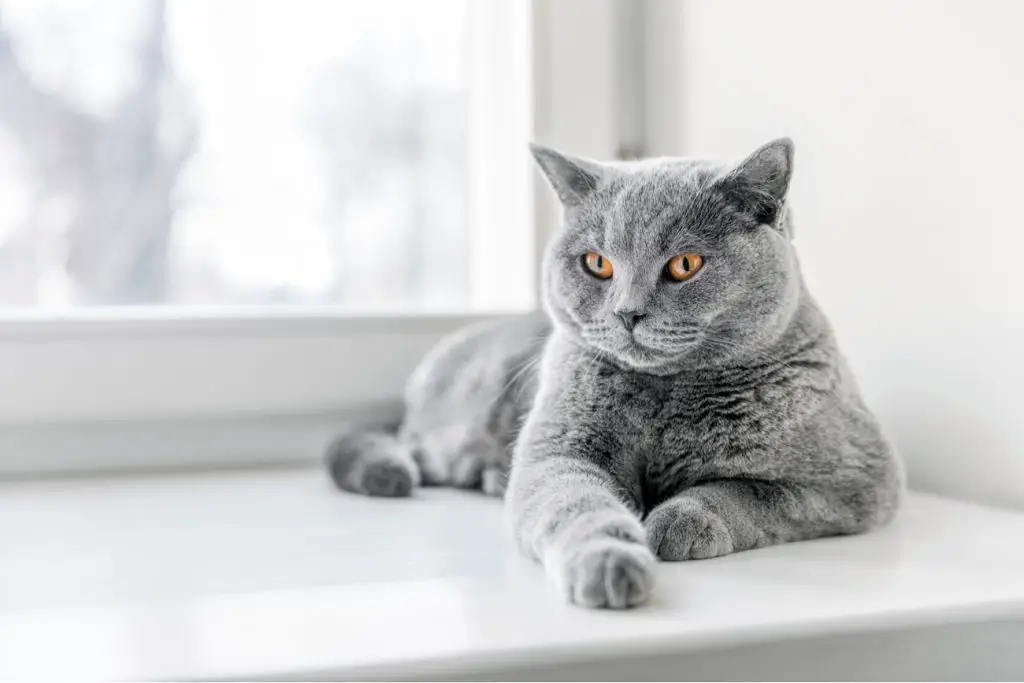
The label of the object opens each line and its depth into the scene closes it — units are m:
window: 1.64
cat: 1.02
